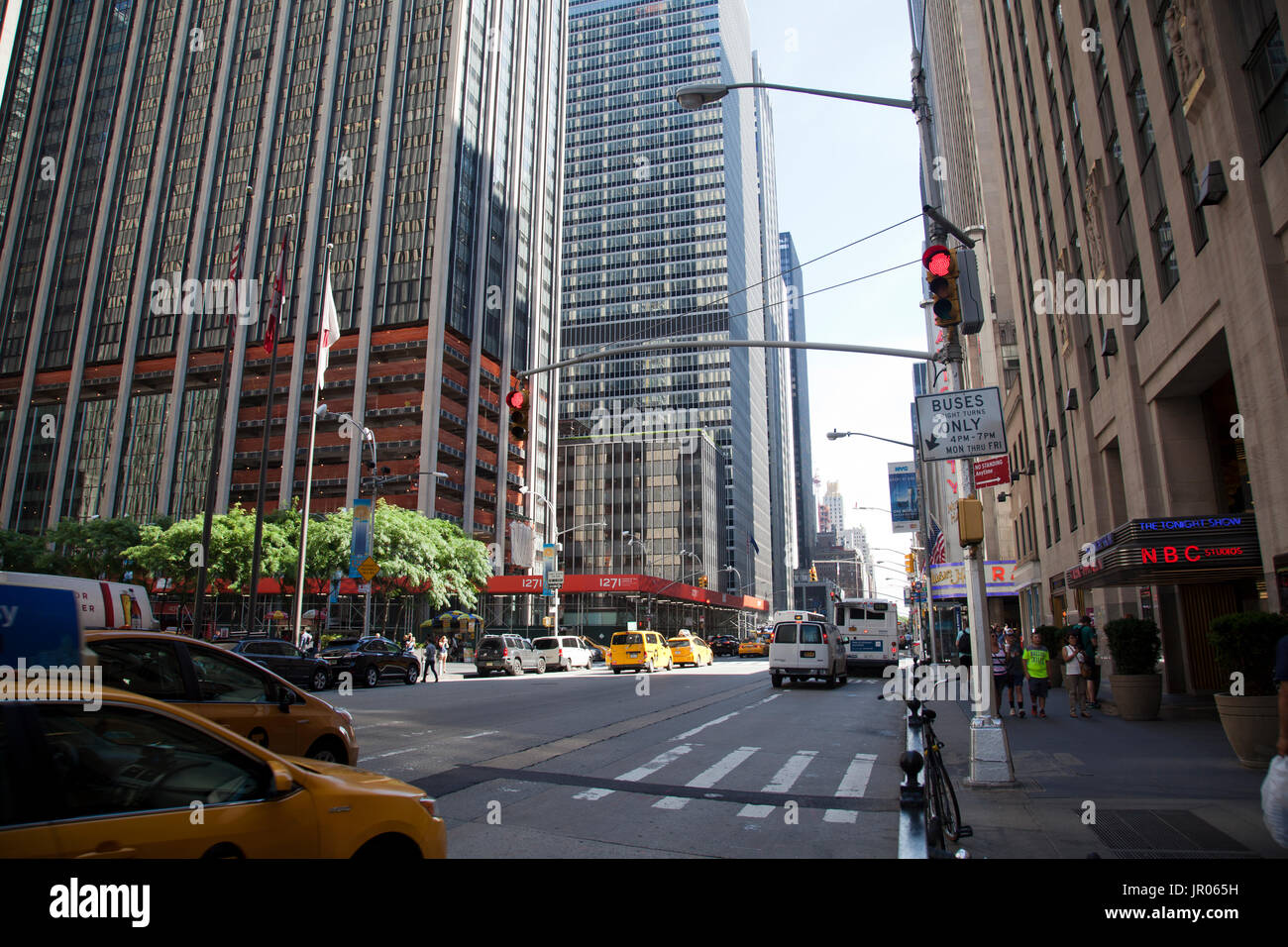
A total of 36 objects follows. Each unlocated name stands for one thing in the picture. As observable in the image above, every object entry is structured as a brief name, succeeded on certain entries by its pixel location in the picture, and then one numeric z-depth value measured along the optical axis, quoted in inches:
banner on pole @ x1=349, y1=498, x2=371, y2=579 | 1235.9
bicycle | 249.3
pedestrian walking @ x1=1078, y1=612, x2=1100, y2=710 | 679.1
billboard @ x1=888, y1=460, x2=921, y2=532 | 2559.8
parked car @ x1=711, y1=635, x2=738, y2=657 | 2758.4
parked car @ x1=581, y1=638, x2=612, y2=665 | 2085.6
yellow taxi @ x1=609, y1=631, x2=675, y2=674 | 1450.5
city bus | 1369.3
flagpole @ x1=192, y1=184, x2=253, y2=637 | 941.8
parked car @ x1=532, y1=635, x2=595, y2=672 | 1528.1
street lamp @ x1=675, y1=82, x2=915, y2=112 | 430.9
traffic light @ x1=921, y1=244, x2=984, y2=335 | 353.1
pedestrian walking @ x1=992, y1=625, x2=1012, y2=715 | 618.1
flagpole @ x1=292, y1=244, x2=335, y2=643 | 1122.0
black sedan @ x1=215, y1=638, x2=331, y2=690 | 727.7
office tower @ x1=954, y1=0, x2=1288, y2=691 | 500.4
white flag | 1047.0
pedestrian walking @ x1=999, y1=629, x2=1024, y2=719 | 656.4
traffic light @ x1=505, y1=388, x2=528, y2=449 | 464.4
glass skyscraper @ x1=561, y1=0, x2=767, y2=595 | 5575.8
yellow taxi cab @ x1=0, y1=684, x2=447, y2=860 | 109.2
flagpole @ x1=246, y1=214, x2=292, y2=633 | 1012.5
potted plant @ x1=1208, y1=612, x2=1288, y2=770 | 382.3
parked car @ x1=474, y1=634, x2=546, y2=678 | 1352.1
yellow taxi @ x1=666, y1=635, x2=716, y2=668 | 1759.4
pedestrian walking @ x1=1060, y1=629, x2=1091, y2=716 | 636.7
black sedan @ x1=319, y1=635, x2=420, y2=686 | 1022.4
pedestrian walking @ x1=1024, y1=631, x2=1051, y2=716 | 630.5
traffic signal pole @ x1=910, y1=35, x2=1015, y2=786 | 348.2
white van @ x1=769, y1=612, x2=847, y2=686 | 1000.2
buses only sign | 367.2
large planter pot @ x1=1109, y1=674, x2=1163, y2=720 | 575.8
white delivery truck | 320.8
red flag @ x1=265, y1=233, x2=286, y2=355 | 1003.3
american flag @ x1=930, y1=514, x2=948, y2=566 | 1917.1
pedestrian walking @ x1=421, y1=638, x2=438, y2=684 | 1210.6
